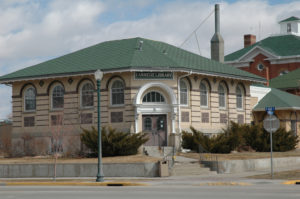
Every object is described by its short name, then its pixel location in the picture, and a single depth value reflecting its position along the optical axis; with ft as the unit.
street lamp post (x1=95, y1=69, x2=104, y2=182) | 96.48
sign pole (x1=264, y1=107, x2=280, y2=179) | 96.18
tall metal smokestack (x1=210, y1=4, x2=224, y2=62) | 177.58
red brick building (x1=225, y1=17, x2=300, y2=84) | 231.91
